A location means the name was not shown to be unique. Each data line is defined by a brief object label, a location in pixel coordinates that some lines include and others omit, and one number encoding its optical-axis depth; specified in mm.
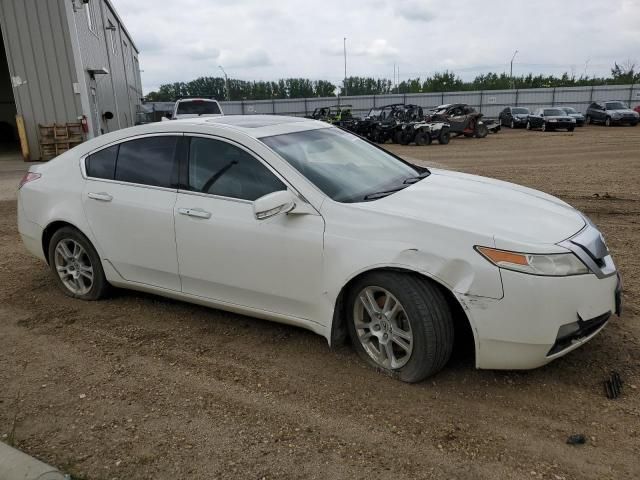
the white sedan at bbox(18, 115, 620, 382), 2869
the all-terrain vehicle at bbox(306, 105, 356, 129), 29234
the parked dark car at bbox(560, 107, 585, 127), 32844
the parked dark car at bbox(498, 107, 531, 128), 34469
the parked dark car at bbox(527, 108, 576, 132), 29906
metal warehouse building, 15195
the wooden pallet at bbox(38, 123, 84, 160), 15922
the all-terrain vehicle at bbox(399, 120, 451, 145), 23109
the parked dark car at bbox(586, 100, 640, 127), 32688
